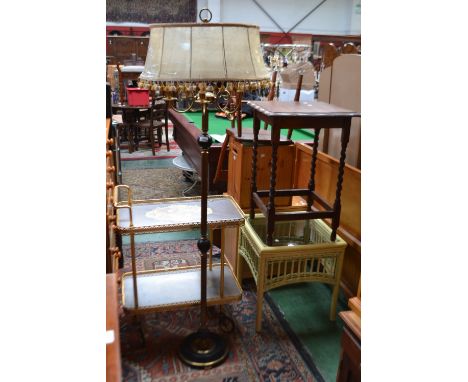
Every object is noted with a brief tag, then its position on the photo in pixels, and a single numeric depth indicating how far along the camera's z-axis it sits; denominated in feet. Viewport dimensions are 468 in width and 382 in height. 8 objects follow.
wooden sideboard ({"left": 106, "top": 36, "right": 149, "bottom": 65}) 33.83
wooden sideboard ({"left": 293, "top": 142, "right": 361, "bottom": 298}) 8.48
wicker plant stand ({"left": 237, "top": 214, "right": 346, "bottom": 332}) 7.61
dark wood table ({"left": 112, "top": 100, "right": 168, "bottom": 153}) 20.31
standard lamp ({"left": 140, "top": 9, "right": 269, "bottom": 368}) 4.67
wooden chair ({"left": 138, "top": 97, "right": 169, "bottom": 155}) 20.35
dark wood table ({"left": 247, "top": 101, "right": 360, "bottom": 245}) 6.95
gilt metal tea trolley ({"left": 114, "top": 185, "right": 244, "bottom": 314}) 6.66
